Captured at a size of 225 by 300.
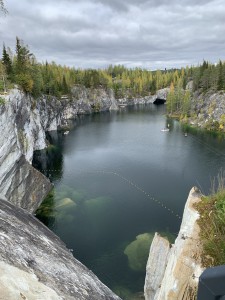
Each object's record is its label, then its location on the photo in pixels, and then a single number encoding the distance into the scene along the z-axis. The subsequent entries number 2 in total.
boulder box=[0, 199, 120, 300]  7.77
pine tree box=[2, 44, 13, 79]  64.76
